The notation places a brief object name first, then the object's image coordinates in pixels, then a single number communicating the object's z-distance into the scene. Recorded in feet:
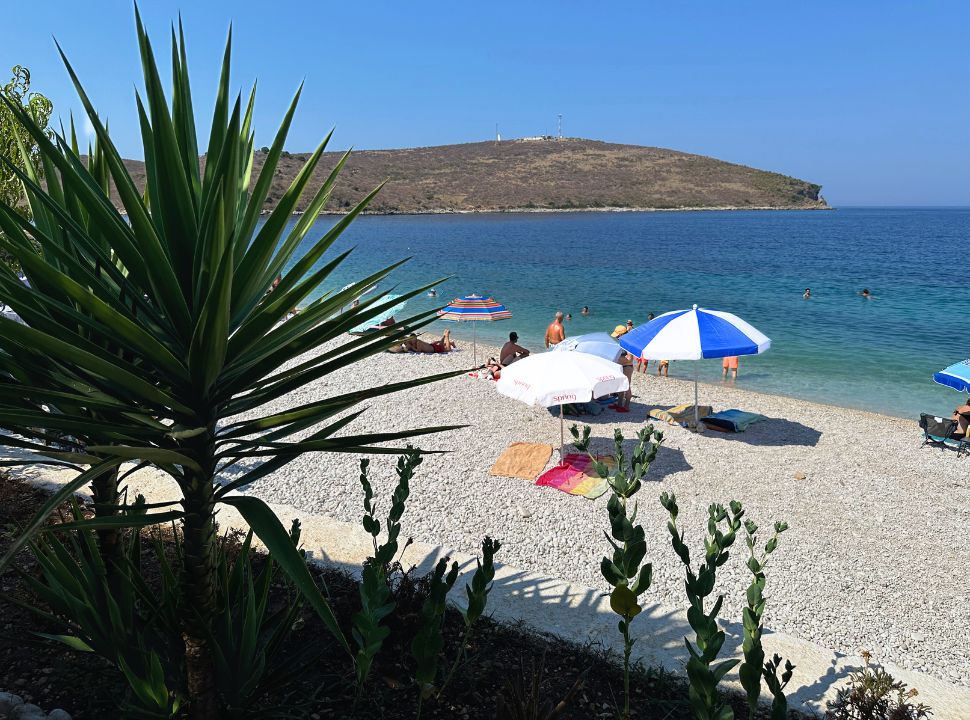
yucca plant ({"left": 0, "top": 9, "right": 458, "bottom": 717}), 6.76
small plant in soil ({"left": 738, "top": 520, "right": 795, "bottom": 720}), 7.33
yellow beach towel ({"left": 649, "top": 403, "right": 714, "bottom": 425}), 41.47
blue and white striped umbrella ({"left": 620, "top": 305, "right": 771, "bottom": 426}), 35.12
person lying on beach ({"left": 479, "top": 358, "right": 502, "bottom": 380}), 49.70
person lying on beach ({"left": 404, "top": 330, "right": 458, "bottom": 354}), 62.80
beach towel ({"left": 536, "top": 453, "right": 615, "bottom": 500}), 29.01
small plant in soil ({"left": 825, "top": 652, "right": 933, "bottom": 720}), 11.28
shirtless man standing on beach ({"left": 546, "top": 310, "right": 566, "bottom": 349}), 53.57
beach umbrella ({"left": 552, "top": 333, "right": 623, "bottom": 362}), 40.69
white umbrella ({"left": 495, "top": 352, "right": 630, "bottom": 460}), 31.60
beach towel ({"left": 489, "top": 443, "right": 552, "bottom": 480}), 31.73
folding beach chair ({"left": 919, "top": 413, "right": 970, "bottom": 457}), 38.93
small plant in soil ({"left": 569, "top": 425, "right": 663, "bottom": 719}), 7.79
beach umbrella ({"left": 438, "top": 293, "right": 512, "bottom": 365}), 55.11
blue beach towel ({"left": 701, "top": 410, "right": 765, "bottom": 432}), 40.78
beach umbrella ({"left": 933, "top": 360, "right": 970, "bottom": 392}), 37.83
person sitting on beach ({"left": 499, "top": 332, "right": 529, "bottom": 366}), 47.67
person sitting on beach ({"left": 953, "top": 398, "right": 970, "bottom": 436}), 39.17
